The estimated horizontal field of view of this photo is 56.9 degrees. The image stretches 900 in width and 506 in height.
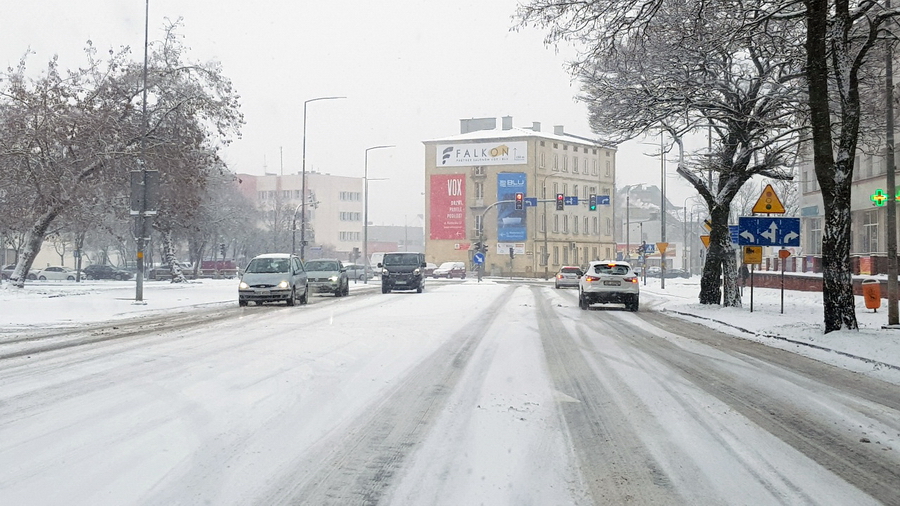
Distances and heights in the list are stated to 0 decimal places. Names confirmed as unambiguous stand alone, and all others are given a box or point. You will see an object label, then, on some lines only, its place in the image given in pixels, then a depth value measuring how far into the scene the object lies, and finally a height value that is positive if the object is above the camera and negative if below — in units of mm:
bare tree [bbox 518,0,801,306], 18391 +4331
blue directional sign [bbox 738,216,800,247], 20078 +685
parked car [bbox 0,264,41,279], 64688 -1321
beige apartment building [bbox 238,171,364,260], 139750 +9814
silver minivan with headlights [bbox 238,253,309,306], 25656 -742
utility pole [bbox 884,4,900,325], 17375 +1409
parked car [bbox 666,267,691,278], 86606 -1517
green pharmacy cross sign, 24906 +1863
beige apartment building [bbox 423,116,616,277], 92062 +6857
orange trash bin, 20953 -894
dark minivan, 36938 -641
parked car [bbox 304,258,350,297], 33281 -787
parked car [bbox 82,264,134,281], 67125 -1270
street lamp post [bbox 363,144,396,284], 61822 +4511
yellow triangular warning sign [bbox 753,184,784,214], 19562 +1311
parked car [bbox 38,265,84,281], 67812 -1452
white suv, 25812 -825
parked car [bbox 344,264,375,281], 67062 -1190
